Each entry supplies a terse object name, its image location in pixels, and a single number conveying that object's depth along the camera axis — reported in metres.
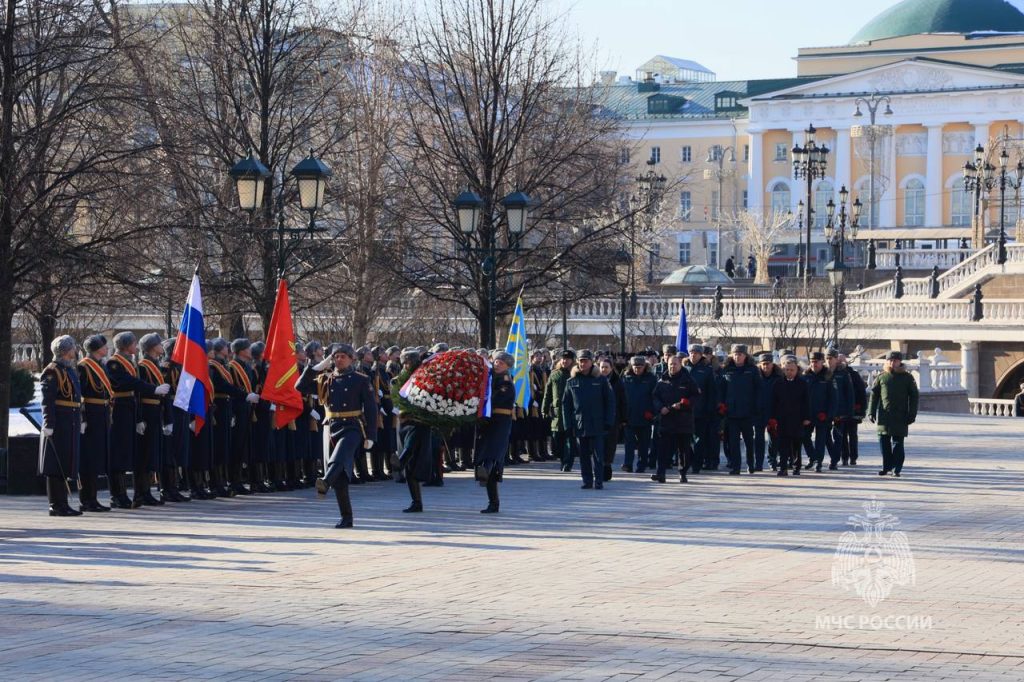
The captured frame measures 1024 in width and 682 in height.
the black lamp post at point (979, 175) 60.18
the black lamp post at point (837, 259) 45.84
